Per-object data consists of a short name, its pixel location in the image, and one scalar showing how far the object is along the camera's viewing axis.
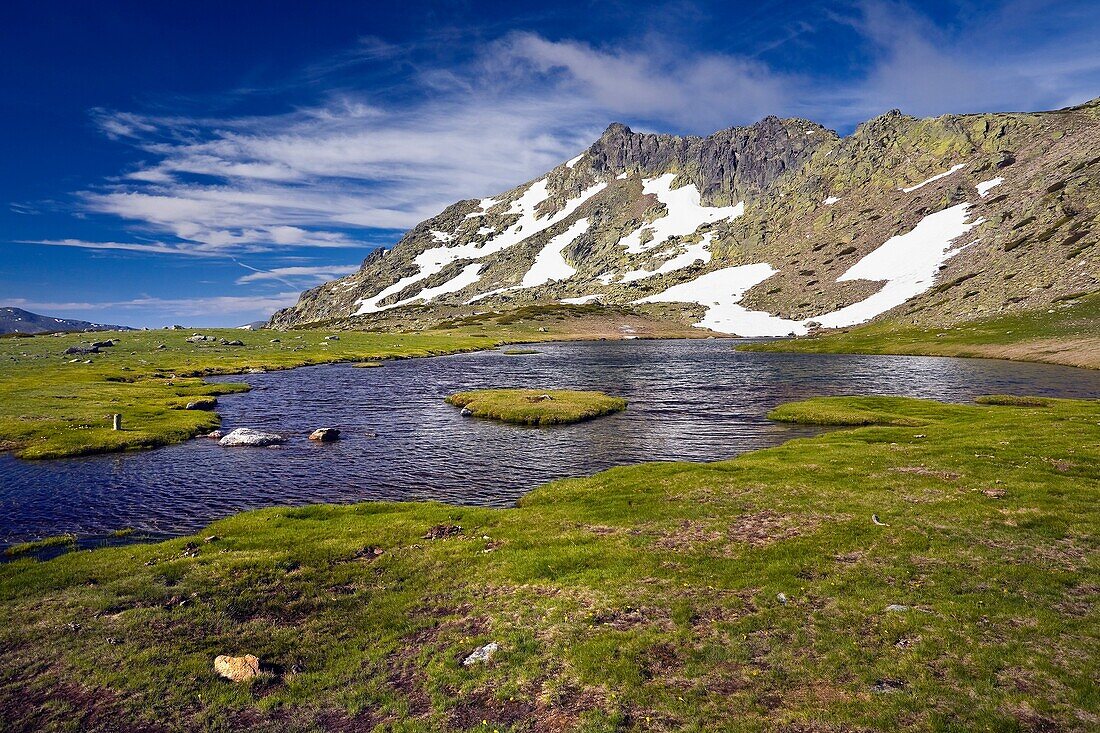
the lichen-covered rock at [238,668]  15.99
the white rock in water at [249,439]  50.81
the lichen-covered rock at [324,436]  53.31
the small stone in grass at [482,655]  16.36
